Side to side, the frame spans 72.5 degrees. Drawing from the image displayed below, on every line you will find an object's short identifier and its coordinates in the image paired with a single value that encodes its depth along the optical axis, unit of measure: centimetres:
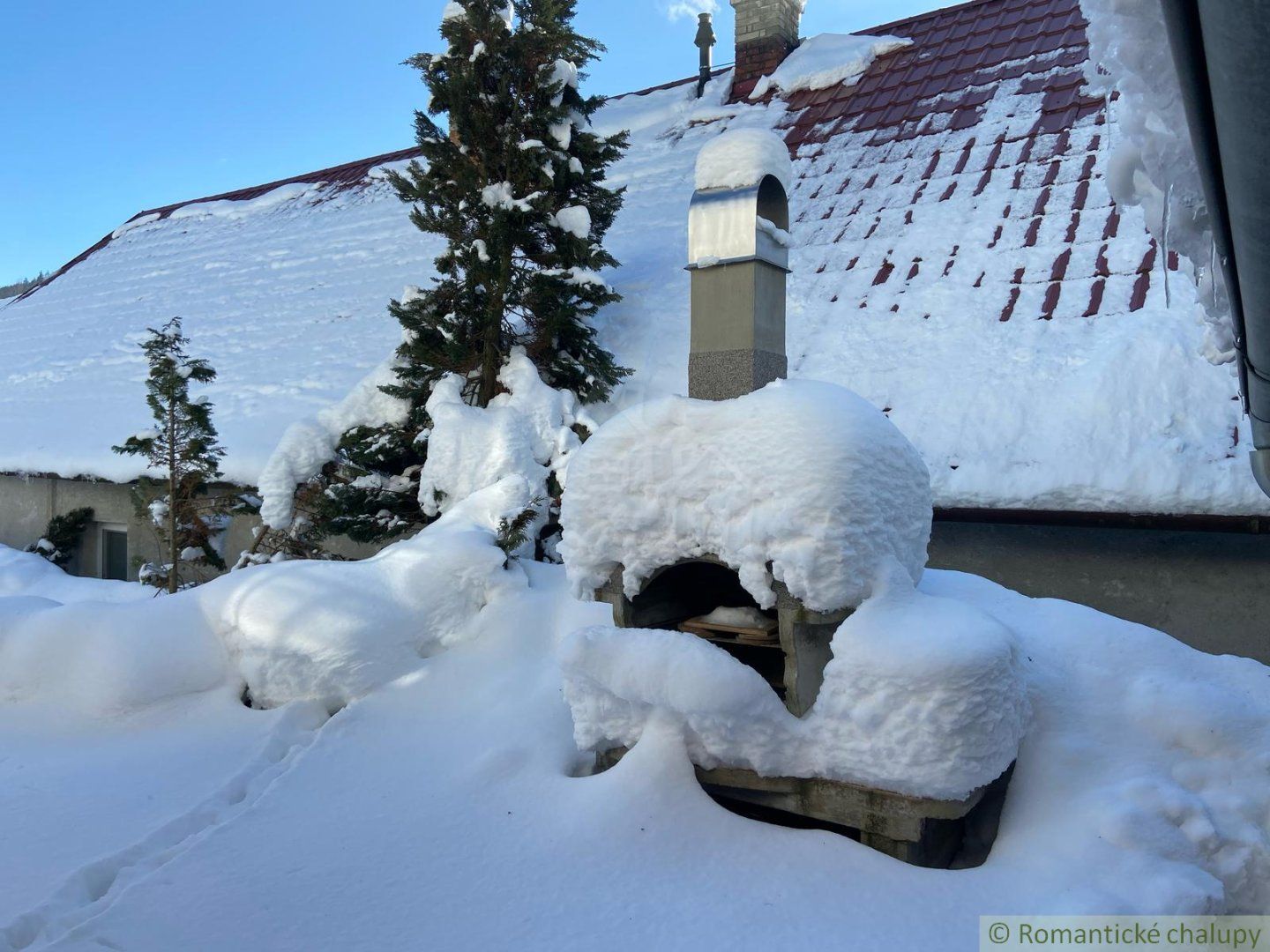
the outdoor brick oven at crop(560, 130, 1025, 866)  349
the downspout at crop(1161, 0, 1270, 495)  126
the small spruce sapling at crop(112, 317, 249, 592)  746
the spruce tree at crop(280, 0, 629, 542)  748
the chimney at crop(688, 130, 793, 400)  420
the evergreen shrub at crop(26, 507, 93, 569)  1023
